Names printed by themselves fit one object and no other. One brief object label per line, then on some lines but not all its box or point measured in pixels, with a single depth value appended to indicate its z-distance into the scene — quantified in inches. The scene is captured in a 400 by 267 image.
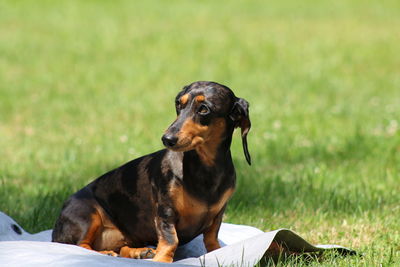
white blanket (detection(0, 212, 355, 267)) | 276.7
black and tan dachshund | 296.0
